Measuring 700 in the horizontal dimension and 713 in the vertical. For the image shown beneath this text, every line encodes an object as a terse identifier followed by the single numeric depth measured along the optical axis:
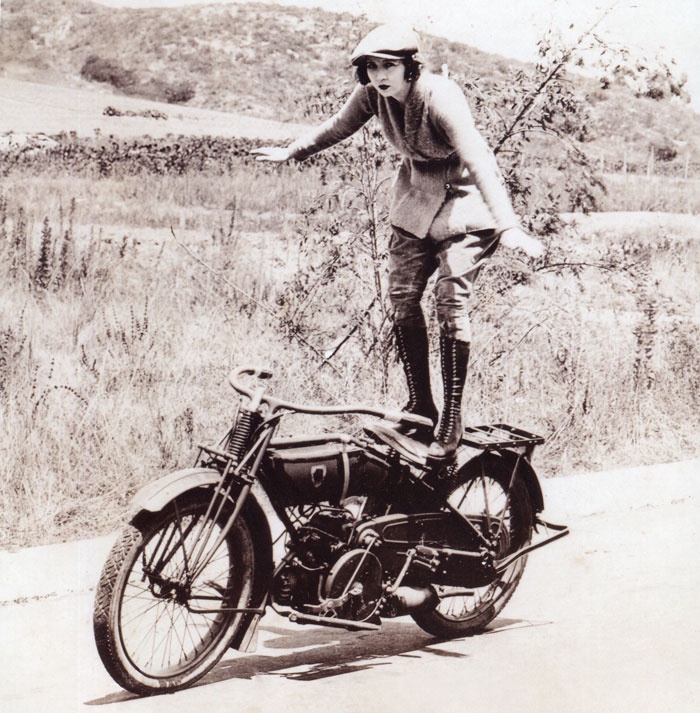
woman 4.93
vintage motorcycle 4.29
